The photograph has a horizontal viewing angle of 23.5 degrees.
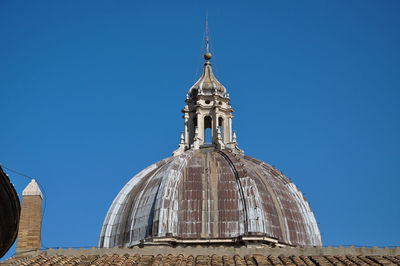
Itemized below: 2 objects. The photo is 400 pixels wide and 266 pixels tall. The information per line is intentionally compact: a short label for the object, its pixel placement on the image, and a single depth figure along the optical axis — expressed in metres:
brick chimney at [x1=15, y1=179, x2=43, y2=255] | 34.00
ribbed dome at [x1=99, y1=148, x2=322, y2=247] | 47.91
